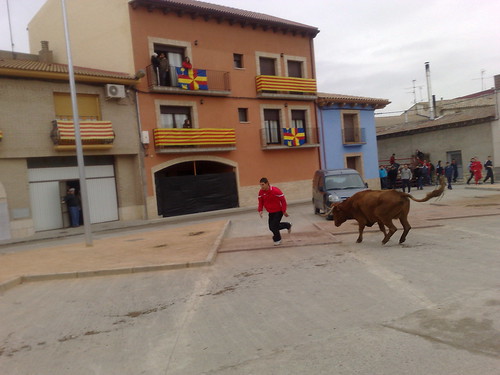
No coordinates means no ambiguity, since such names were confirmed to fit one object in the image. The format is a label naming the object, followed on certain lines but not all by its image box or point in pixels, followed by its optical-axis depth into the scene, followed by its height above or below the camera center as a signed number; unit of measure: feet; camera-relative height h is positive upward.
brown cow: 29.09 -3.21
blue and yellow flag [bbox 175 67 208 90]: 70.99 +16.63
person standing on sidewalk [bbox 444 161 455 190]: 86.74 -3.30
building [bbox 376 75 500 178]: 94.12 +4.34
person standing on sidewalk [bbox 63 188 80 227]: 61.11 -2.54
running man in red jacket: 32.63 -2.71
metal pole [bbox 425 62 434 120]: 136.03 +21.72
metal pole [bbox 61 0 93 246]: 41.34 +3.01
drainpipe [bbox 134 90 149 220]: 67.72 +2.90
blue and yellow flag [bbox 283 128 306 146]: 85.81 +6.53
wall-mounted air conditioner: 63.41 +13.90
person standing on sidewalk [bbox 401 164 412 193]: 78.64 -3.04
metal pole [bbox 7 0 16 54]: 71.96 +28.76
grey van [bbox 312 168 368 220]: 46.64 -2.48
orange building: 69.15 +14.94
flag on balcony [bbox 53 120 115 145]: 58.18 +7.79
